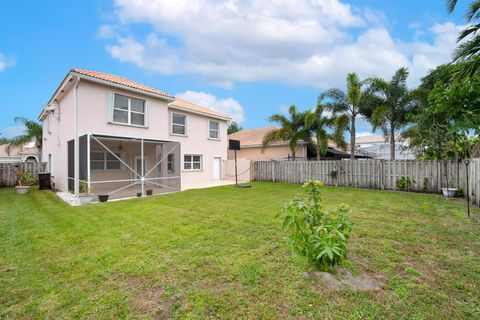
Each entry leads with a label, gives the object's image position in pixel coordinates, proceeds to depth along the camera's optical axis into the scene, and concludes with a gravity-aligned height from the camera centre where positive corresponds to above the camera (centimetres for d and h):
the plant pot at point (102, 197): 957 -137
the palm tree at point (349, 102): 1450 +363
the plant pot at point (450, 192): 930 -125
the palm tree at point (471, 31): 834 +460
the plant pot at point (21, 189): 1184 -128
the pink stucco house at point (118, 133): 1090 +161
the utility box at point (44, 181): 1351 -102
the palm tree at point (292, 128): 1747 +245
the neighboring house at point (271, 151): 2075 +91
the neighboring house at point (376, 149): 2792 +144
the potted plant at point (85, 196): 903 -124
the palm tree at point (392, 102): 1402 +342
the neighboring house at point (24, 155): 2538 +89
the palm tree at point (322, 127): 1617 +230
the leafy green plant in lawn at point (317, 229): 292 -85
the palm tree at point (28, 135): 1986 +229
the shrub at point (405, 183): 1134 -109
